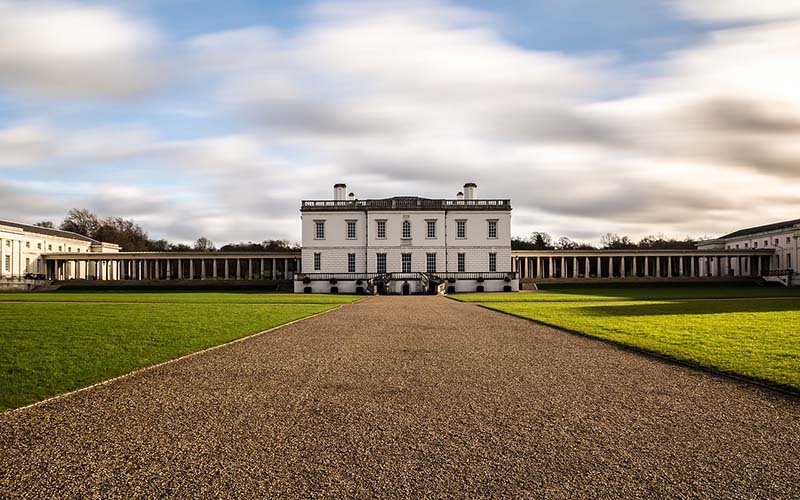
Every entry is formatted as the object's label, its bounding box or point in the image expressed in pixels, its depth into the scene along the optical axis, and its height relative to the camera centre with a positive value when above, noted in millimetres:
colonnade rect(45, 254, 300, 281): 73938 -252
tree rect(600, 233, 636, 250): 111506 +3138
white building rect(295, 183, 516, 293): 58062 +2395
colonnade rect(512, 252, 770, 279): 74562 -864
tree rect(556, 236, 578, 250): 112131 +3057
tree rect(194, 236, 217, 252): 112231 +4028
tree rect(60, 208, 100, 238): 101875 +7430
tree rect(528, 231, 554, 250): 109250 +3798
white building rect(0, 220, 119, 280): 67750 +2544
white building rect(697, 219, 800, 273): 73438 +2231
